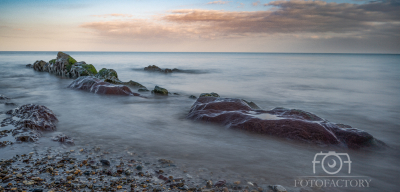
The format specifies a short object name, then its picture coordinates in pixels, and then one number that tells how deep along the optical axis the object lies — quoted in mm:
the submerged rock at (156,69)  25241
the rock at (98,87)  9525
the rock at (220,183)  2988
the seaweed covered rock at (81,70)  14930
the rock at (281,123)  4566
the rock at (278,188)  2906
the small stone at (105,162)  3426
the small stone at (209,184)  2947
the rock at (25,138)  4148
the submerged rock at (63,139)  4241
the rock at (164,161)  3629
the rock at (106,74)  12772
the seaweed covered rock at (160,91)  10344
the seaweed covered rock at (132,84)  12844
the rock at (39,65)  21441
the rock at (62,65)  16719
